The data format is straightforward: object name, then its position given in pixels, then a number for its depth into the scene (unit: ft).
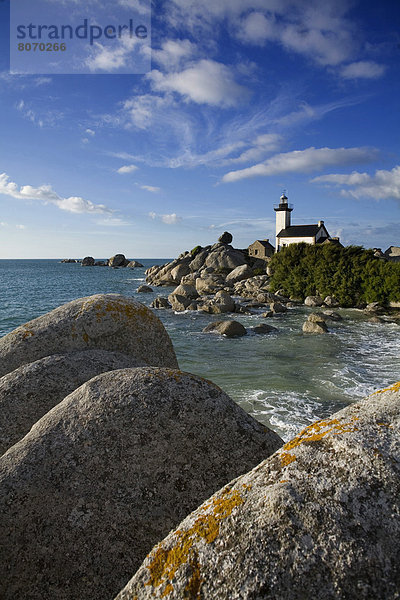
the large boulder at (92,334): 20.47
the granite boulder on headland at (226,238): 287.28
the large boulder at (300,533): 5.95
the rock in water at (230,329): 85.97
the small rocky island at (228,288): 116.06
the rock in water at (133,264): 597.93
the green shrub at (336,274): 119.03
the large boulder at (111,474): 9.95
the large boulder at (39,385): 14.69
